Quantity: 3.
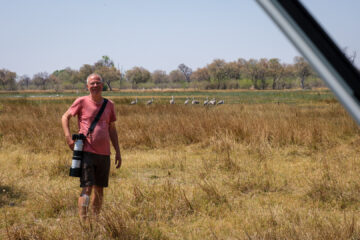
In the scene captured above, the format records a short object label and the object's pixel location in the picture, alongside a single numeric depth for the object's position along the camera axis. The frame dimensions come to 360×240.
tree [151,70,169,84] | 150.62
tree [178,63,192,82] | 153.82
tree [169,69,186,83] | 153.81
